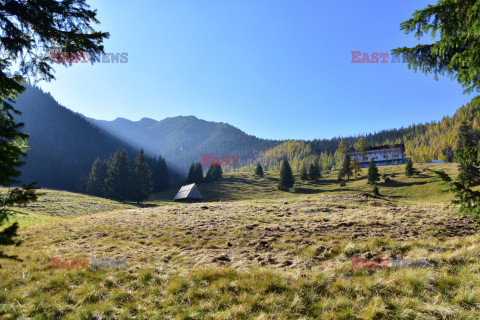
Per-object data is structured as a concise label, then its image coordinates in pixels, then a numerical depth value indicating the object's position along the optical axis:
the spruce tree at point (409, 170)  76.01
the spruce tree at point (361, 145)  104.02
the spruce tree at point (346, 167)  89.69
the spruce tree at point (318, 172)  101.00
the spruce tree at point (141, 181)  63.56
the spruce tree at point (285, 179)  85.75
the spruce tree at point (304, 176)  100.94
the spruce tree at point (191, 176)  100.75
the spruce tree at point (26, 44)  3.50
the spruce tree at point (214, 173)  104.13
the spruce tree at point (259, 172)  119.12
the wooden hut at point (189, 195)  63.59
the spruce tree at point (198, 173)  101.12
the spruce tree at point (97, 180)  76.50
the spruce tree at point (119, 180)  66.94
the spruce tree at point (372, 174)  75.12
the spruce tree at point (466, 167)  47.99
